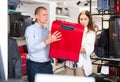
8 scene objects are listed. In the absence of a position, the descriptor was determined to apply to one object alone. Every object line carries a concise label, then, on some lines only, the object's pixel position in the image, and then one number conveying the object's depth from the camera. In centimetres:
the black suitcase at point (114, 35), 331
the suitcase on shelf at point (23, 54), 461
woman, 279
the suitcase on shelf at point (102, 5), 367
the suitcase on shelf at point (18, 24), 421
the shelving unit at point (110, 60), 352
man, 245
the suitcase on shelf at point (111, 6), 364
